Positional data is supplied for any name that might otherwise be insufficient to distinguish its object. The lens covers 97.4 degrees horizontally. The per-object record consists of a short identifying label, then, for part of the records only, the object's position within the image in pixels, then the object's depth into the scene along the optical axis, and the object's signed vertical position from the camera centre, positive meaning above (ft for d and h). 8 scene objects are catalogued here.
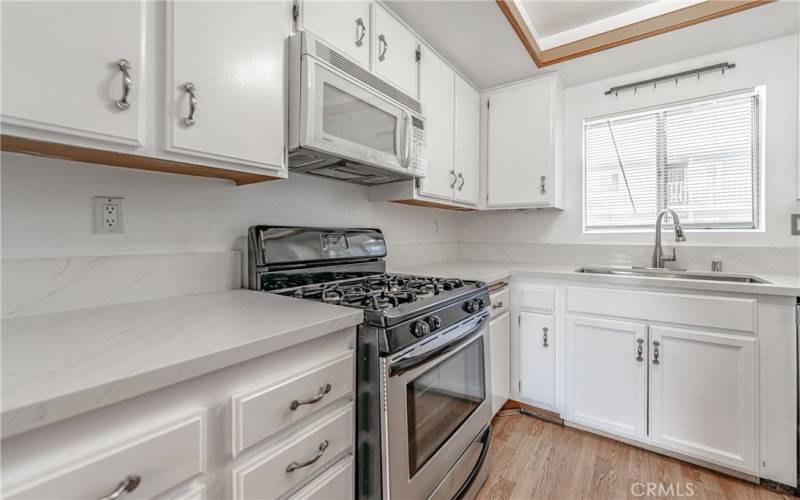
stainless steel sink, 6.34 -0.47
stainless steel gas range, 3.43 -1.21
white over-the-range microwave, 4.03 +1.71
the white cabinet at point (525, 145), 8.00 +2.48
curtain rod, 7.05 +3.70
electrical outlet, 3.50 +0.35
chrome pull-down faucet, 7.11 -0.08
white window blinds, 7.06 +1.87
